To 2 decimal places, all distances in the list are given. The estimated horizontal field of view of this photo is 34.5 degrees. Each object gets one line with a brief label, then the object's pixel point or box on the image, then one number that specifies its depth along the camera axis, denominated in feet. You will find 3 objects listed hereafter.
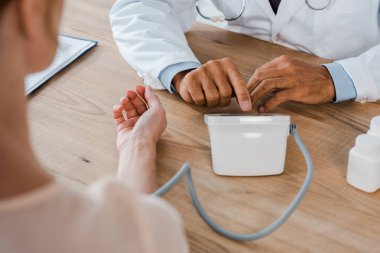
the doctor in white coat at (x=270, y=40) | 3.48
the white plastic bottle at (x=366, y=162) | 2.81
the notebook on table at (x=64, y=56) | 3.76
